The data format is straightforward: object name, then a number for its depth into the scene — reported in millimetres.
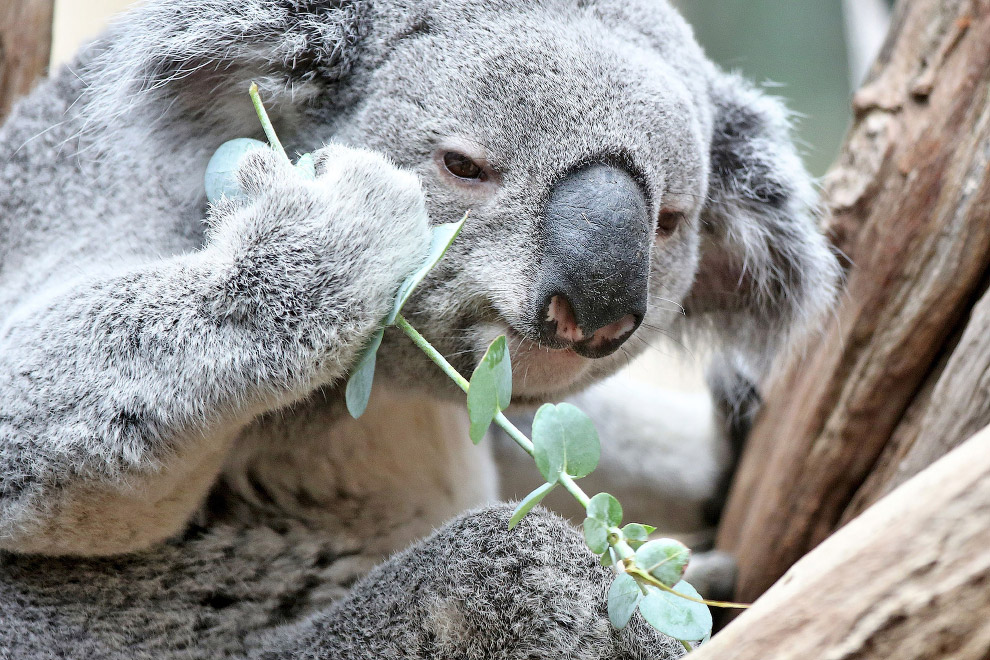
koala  1859
